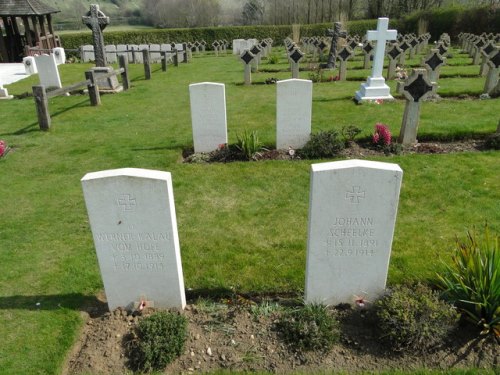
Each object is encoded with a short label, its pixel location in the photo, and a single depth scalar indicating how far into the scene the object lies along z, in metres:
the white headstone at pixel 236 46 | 31.88
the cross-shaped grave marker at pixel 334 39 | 17.89
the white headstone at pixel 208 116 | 7.57
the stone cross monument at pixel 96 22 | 13.70
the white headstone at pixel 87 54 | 27.41
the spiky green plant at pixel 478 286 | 3.28
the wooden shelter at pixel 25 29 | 22.91
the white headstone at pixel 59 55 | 23.61
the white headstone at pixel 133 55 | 25.67
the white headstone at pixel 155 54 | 27.41
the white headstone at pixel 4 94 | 14.06
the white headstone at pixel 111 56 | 28.50
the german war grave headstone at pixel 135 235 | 3.42
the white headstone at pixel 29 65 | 19.33
